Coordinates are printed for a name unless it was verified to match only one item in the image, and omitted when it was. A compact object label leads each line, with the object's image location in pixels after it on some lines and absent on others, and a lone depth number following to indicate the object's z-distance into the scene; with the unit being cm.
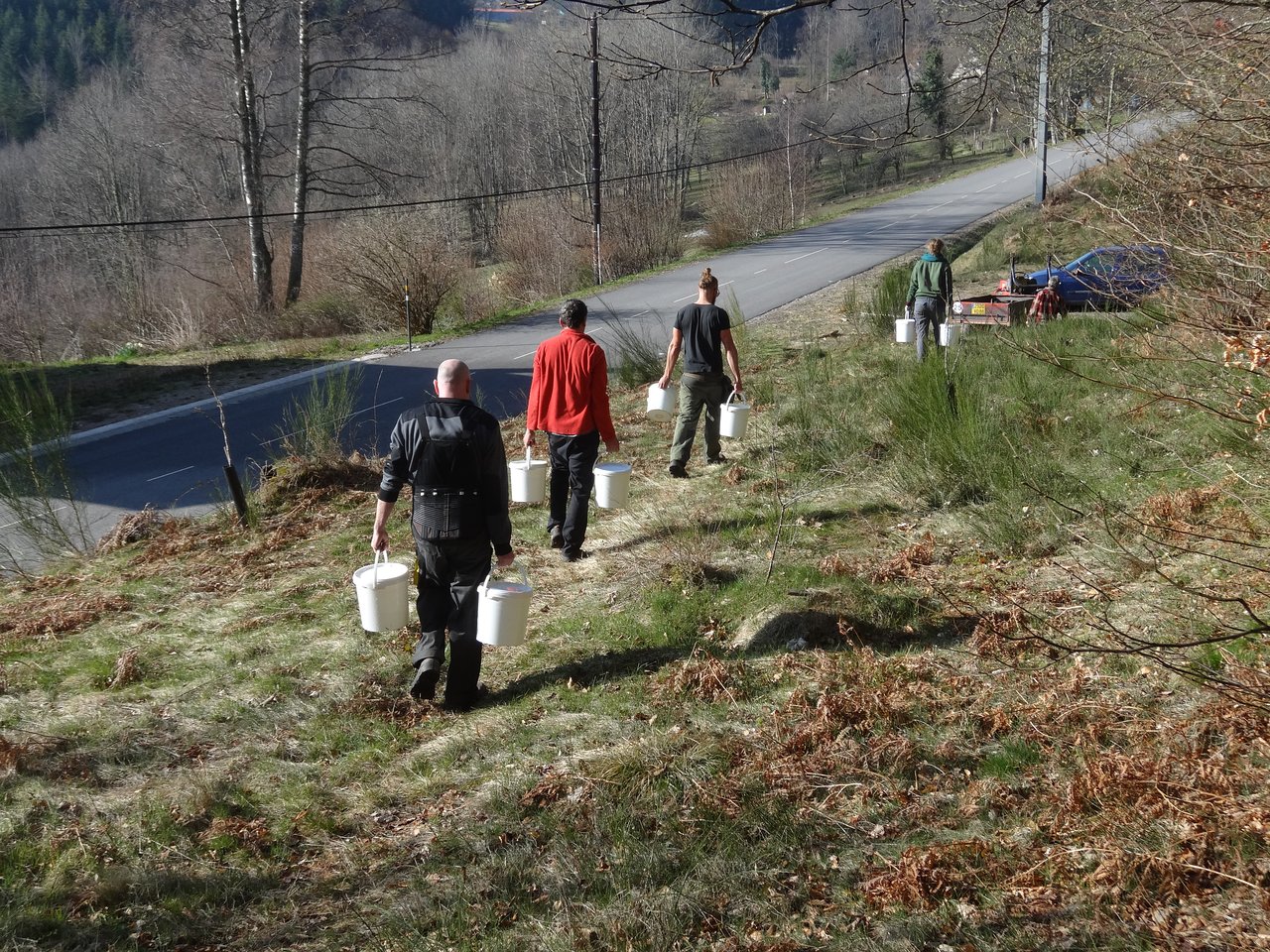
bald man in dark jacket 518
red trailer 1391
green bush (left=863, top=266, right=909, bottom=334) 1524
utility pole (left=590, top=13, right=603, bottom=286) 2711
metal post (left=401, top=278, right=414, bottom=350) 2002
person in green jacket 1161
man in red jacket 705
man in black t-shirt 845
